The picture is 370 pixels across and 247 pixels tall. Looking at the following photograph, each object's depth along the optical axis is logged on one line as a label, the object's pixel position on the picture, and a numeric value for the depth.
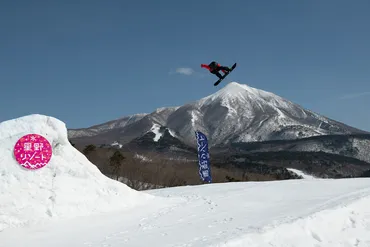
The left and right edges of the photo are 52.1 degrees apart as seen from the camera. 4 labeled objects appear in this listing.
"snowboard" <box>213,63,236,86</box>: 20.19
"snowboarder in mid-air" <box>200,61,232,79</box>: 19.77
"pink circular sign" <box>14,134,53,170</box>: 10.42
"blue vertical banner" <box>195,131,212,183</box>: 26.55
